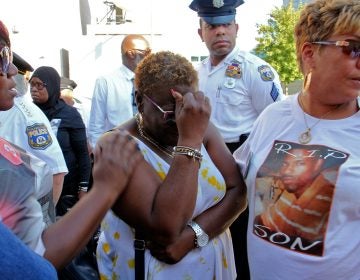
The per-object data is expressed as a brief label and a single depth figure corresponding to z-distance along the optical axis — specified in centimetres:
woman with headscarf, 436
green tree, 2962
